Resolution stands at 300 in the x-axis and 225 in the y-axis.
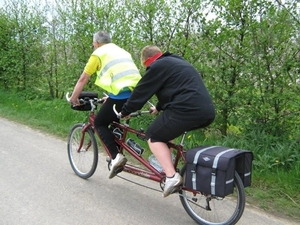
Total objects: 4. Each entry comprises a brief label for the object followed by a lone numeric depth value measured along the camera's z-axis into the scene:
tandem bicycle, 3.49
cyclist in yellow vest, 4.16
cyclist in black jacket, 3.39
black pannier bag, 3.12
